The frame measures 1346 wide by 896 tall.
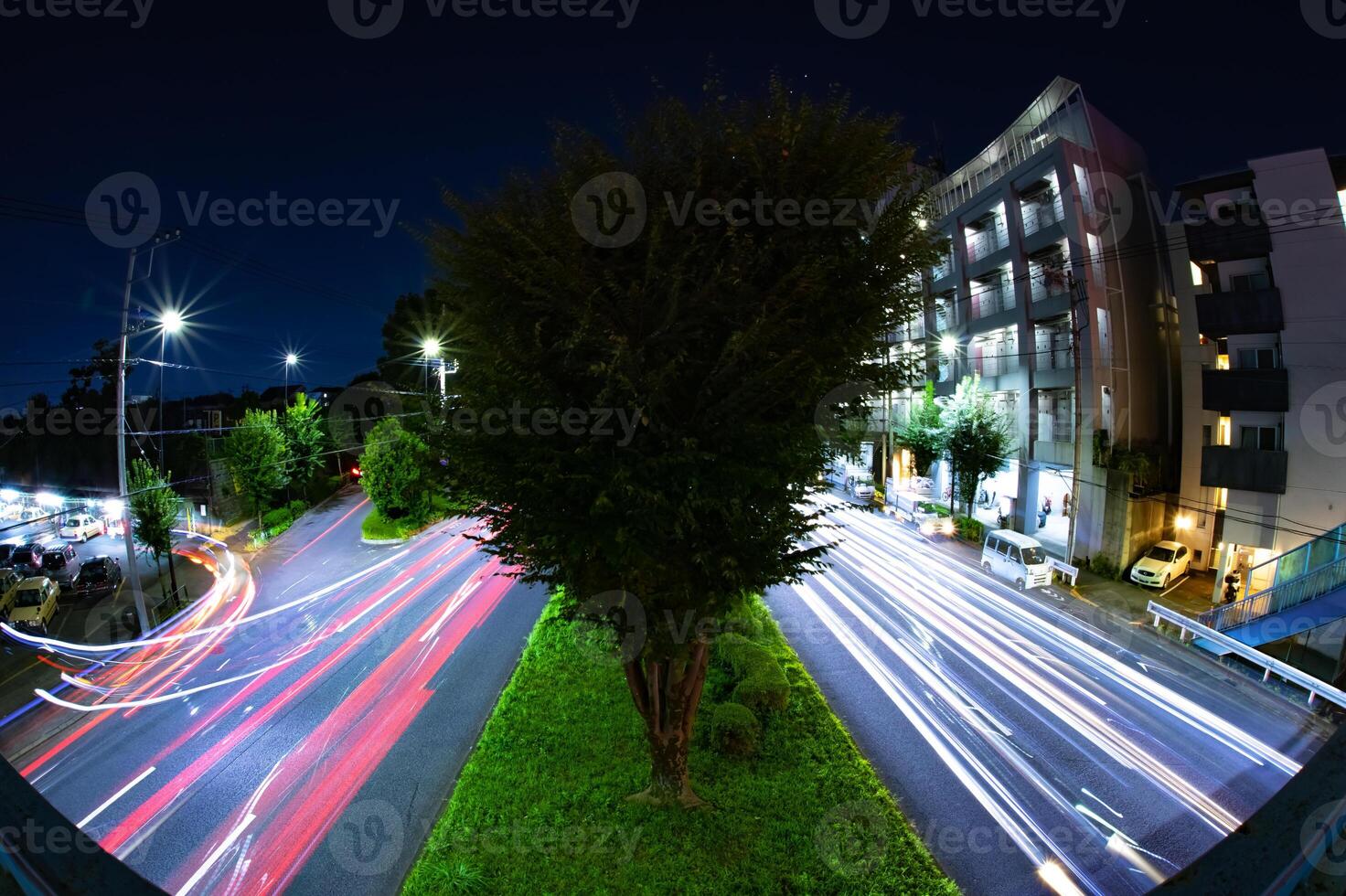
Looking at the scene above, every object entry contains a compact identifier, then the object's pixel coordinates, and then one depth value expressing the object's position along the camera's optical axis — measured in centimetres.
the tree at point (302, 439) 2442
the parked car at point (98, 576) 1656
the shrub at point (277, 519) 2277
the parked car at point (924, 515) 1991
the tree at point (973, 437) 1877
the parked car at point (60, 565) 1766
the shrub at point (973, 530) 1925
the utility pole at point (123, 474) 993
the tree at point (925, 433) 2091
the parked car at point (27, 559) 1802
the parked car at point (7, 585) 1295
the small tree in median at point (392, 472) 1984
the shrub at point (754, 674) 796
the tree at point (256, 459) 2109
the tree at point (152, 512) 1449
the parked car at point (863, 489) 2427
